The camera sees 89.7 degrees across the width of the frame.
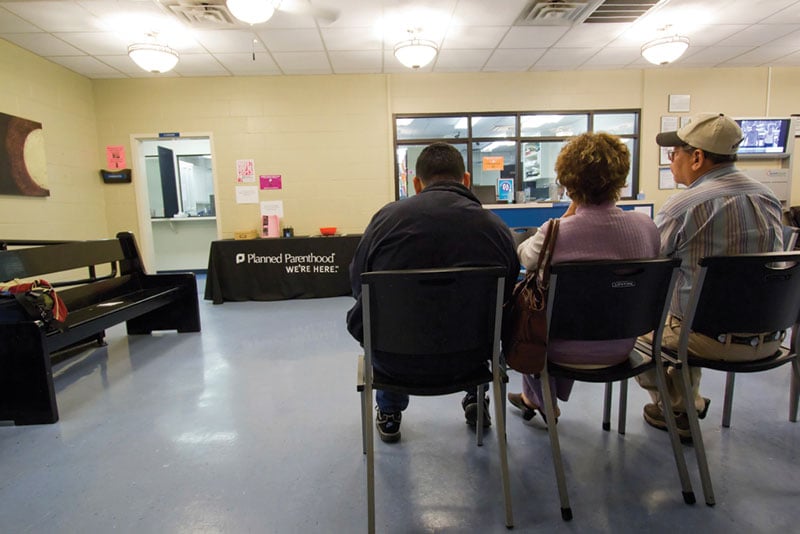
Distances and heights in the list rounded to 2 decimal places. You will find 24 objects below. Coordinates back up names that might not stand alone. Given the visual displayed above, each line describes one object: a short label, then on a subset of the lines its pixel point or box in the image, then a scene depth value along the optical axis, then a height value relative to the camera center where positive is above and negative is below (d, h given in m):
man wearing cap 1.50 -0.03
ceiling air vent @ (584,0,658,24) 3.86 +1.97
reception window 5.91 +1.08
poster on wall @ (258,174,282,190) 5.82 +0.54
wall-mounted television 5.79 +0.98
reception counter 5.52 -0.01
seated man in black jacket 1.34 -0.08
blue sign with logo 5.93 +0.34
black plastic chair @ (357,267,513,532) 1.17 -0.35
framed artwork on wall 4.15 +0.71
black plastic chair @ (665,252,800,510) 1.33 -0.33
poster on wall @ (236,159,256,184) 5.78 +0.69
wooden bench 2.03 -0.59
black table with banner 4.98 -0.61
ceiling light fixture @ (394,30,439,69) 4.39 +1.78
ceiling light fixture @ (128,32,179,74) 4.25 +1.76
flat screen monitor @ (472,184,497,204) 5.71 +0.28
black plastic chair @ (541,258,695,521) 1.25 -0.32
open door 7.25 +0.70
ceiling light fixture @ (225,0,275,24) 3.22 +1.69
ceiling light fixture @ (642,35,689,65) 4.56 +1.81
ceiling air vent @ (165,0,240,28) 3.66 +1.95
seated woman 1.39 -0.05
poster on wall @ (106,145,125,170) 5.63 +0.91
